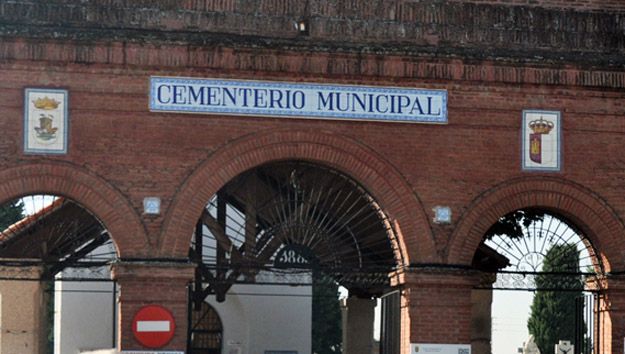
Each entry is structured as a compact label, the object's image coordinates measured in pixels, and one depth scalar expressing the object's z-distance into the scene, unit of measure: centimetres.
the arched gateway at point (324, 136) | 2047
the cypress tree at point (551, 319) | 5534
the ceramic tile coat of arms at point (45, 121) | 2038
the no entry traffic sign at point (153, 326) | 2041
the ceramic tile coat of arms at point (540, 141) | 2162
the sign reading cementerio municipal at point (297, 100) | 2080
